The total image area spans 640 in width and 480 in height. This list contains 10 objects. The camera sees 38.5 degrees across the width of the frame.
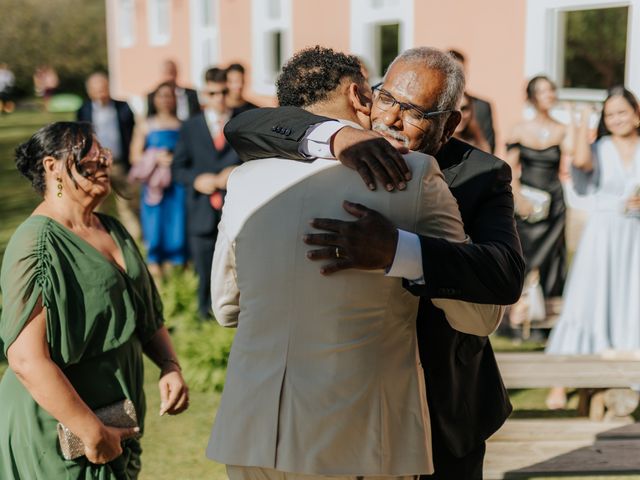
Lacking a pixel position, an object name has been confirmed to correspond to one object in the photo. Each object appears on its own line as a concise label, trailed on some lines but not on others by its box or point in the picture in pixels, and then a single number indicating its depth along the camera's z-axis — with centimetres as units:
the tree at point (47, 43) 4650
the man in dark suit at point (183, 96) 1073
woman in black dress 745
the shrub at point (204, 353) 646
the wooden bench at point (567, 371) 501
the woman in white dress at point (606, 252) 645
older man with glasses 205
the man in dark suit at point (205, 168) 764
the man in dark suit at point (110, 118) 994
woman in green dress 291
